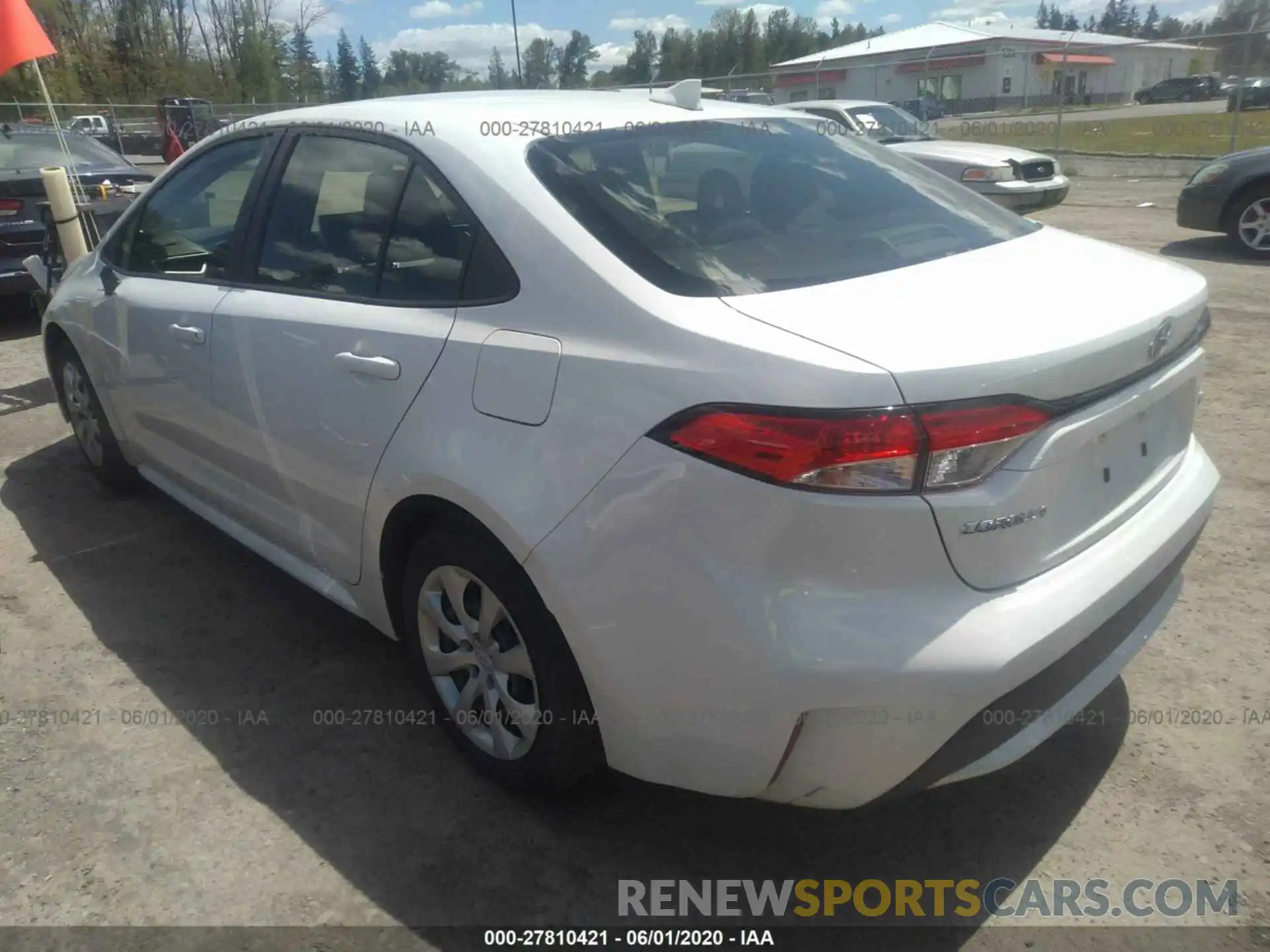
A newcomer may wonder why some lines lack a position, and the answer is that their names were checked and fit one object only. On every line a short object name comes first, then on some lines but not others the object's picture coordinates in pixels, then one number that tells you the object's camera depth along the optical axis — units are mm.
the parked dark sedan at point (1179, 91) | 47375
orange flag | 6398
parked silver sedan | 11594
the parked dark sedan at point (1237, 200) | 8875
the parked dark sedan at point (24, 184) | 7703
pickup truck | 30672
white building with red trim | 27812
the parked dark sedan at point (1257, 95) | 26469
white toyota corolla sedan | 1855
